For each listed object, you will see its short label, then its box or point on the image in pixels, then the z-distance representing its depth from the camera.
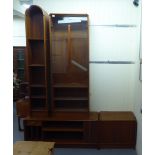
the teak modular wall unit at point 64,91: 2.89
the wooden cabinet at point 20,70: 5.07
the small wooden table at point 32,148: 2.06
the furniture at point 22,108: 3.39
